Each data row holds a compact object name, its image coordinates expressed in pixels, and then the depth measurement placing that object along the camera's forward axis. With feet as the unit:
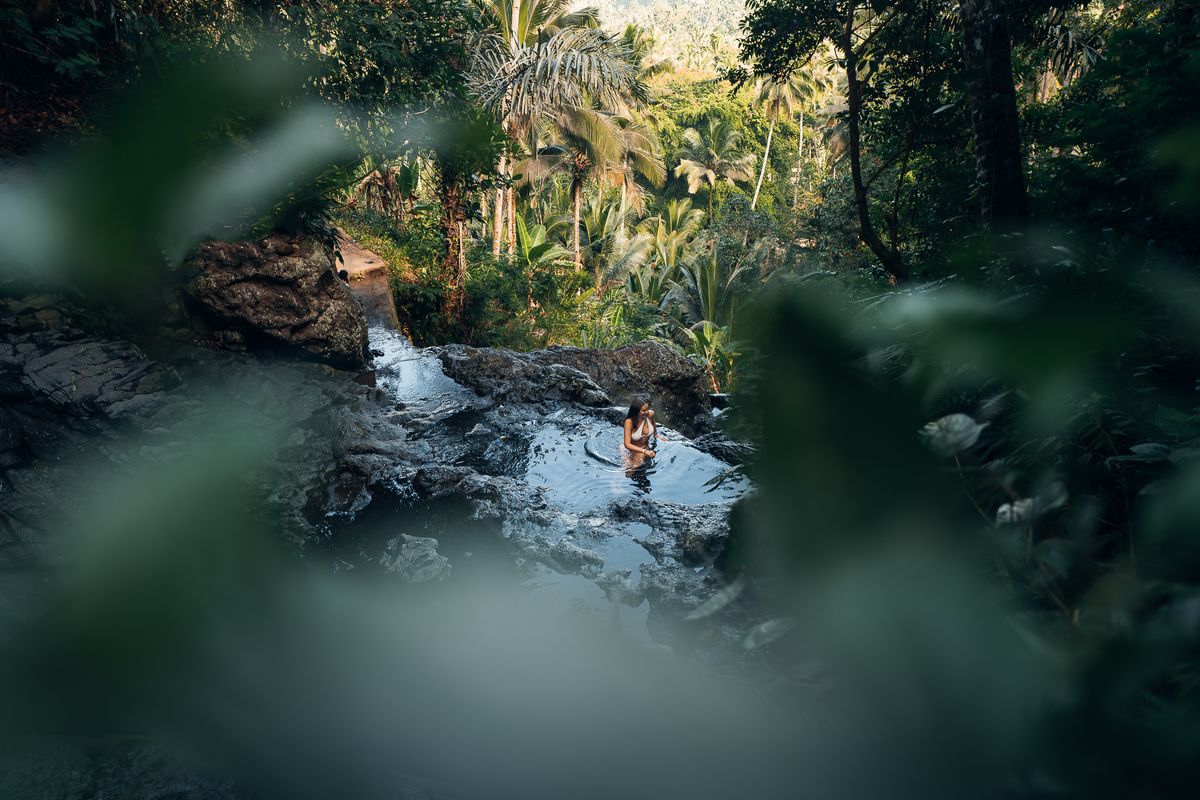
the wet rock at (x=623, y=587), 12.51
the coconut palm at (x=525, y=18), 47.93
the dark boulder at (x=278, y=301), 23.16
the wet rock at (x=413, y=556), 8.52
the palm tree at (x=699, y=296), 49.51
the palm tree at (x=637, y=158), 69.15
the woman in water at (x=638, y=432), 23.59
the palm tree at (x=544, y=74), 38.73
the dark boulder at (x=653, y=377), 31.35
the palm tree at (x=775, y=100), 100.12
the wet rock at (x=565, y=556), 14.53
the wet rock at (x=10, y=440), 14.35
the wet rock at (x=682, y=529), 15.56
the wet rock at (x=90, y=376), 16.71
